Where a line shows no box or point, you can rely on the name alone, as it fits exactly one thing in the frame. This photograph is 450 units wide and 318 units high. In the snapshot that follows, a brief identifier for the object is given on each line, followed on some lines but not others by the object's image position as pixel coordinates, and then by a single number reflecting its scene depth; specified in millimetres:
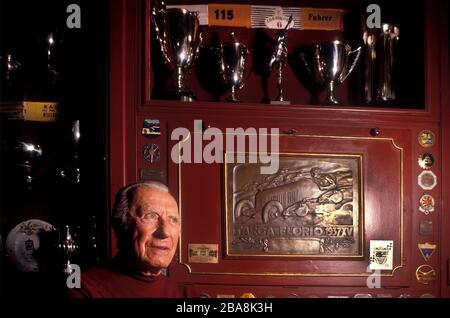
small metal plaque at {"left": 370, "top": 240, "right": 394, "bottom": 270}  3603
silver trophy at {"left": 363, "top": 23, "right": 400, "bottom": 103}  3741
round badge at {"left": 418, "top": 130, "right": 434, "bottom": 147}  3658
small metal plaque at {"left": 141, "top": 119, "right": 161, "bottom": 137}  3567
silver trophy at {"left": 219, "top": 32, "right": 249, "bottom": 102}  3690
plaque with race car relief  3587
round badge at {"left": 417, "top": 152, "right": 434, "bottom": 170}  3649
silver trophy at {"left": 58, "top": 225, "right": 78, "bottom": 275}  3578
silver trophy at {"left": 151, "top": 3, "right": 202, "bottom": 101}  3634
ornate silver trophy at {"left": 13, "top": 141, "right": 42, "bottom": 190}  3604
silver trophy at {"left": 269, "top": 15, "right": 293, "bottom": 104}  3720
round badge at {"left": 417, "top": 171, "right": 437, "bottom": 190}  3641
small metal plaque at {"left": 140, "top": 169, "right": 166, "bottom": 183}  3552
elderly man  3247
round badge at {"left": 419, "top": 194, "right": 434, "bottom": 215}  3634
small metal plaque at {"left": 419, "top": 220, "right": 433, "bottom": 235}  3625
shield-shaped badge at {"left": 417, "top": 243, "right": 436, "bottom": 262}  3619
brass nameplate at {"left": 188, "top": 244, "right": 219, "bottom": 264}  3554
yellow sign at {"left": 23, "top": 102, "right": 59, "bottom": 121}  3655
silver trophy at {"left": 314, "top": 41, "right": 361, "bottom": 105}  3717
